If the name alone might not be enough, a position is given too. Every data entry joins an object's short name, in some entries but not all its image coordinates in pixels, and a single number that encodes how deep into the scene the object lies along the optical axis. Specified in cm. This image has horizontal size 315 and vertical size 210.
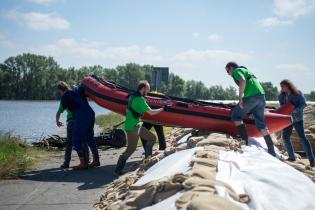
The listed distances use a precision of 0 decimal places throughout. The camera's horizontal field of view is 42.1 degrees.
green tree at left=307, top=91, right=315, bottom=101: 10144
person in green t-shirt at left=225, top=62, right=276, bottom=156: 814
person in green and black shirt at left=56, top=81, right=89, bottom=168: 911
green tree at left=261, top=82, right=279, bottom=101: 11645
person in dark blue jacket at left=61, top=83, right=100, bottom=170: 886
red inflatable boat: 921
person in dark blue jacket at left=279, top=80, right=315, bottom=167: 883
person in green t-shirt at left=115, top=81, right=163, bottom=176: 792
